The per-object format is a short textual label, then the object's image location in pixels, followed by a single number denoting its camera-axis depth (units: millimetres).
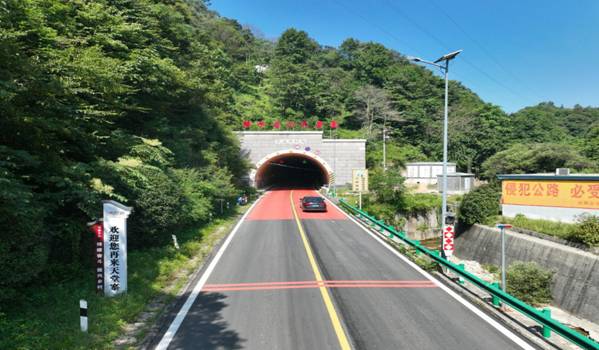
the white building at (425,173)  47188
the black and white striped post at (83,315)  6895
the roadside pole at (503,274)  9770
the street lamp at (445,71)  13367
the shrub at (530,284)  15117
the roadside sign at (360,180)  29922
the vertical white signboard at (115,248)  8945
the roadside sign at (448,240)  12344
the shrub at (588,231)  15742
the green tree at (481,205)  24703
